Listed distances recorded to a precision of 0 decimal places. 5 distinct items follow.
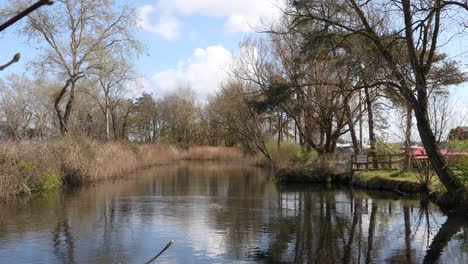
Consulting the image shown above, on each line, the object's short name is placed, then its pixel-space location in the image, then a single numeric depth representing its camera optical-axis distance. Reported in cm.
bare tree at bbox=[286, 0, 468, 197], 1622
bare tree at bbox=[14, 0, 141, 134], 3238
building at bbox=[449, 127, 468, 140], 1991
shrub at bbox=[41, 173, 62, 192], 2236
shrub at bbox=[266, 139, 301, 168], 3247
